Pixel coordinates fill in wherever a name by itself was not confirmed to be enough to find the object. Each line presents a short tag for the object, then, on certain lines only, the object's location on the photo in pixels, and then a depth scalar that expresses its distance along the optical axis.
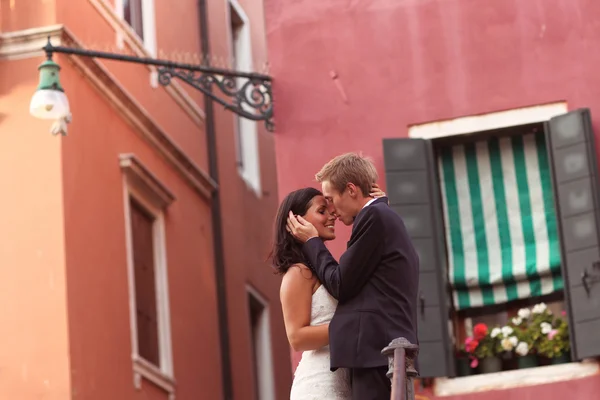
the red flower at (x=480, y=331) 15.40
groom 8.18
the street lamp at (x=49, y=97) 15.06
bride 8.40
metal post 7.58
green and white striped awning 15.70
